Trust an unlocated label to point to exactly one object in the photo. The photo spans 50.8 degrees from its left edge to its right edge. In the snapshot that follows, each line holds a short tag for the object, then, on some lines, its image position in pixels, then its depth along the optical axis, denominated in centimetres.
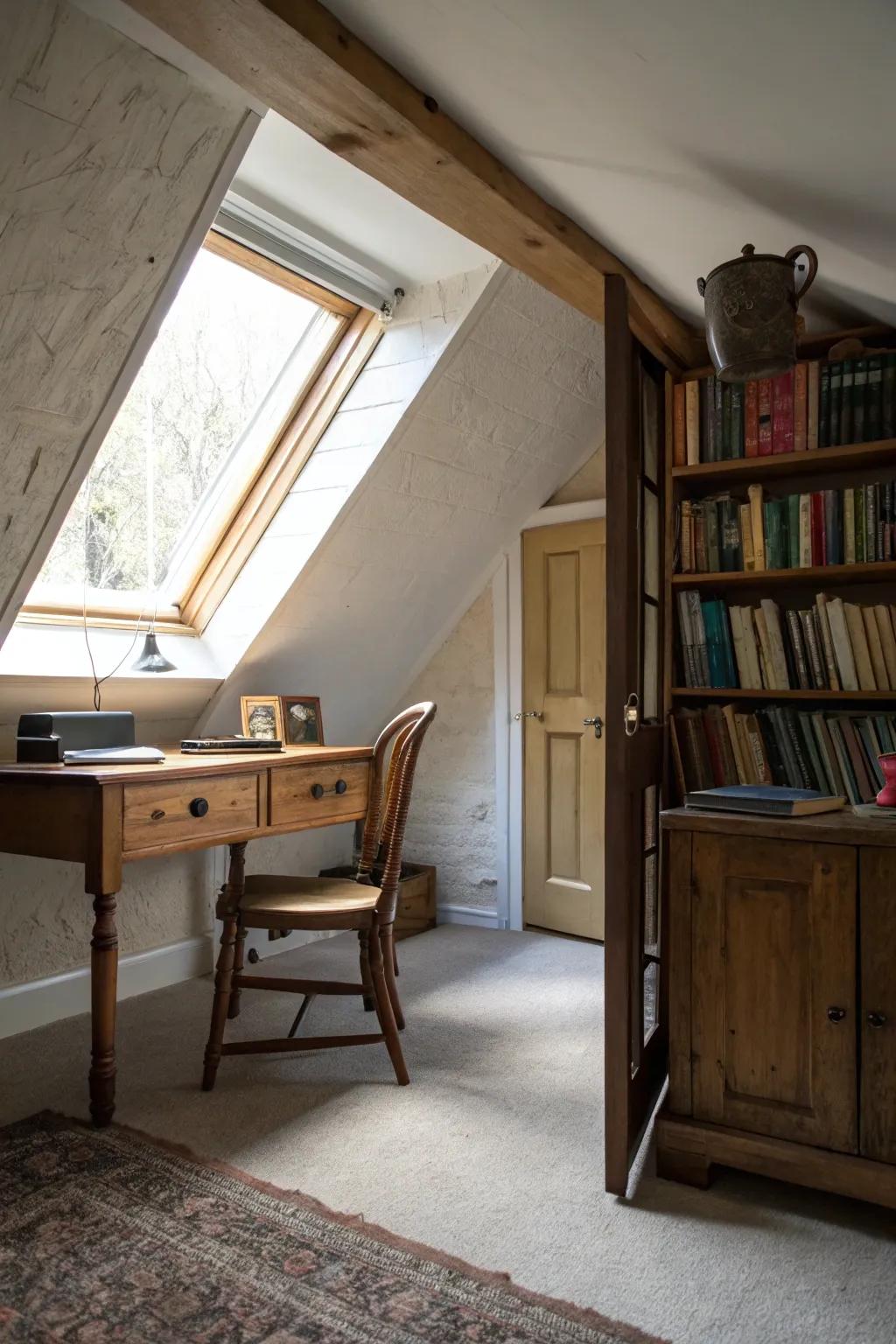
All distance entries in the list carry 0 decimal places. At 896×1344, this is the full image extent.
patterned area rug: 142
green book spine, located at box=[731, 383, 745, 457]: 245
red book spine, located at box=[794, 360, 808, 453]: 238
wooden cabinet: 172
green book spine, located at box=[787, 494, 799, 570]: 243
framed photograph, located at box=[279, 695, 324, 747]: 314
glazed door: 185
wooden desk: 212
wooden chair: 232
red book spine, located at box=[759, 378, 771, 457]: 242
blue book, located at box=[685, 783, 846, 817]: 184
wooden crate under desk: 380
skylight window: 279
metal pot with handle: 178
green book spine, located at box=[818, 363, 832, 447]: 236
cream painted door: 371
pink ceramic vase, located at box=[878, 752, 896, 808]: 190
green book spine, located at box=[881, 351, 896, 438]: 230
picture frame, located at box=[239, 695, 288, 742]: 311
